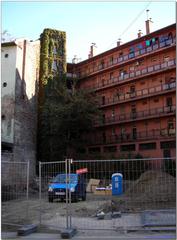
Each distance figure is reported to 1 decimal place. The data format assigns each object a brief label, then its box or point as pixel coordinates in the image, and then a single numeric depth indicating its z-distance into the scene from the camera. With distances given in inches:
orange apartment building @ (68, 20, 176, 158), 1533.0
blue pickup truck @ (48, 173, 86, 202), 446.0
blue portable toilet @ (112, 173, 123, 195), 617.8
